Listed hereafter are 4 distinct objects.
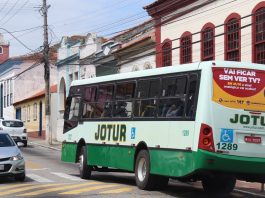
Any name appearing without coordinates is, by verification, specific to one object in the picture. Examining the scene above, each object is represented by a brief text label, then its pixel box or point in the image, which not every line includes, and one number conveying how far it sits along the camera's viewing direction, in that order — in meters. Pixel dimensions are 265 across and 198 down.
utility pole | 39.19
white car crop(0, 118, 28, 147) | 38.12
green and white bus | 12.23
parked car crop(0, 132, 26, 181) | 16.27
